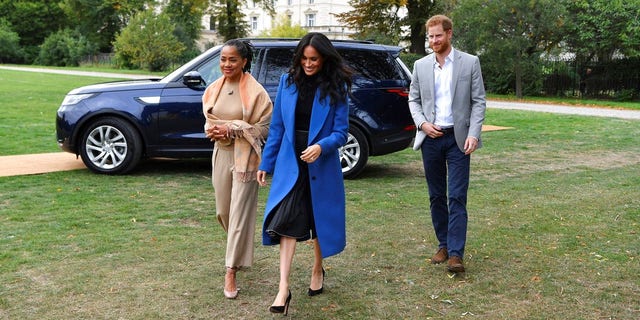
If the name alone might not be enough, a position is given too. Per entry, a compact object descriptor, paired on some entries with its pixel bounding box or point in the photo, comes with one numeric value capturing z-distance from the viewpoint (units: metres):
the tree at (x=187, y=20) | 43.20
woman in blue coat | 4.56
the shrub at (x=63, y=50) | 68.88
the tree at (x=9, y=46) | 72.94
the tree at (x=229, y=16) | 44.86
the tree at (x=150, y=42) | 54.16
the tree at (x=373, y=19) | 37.62
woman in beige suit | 4.88
